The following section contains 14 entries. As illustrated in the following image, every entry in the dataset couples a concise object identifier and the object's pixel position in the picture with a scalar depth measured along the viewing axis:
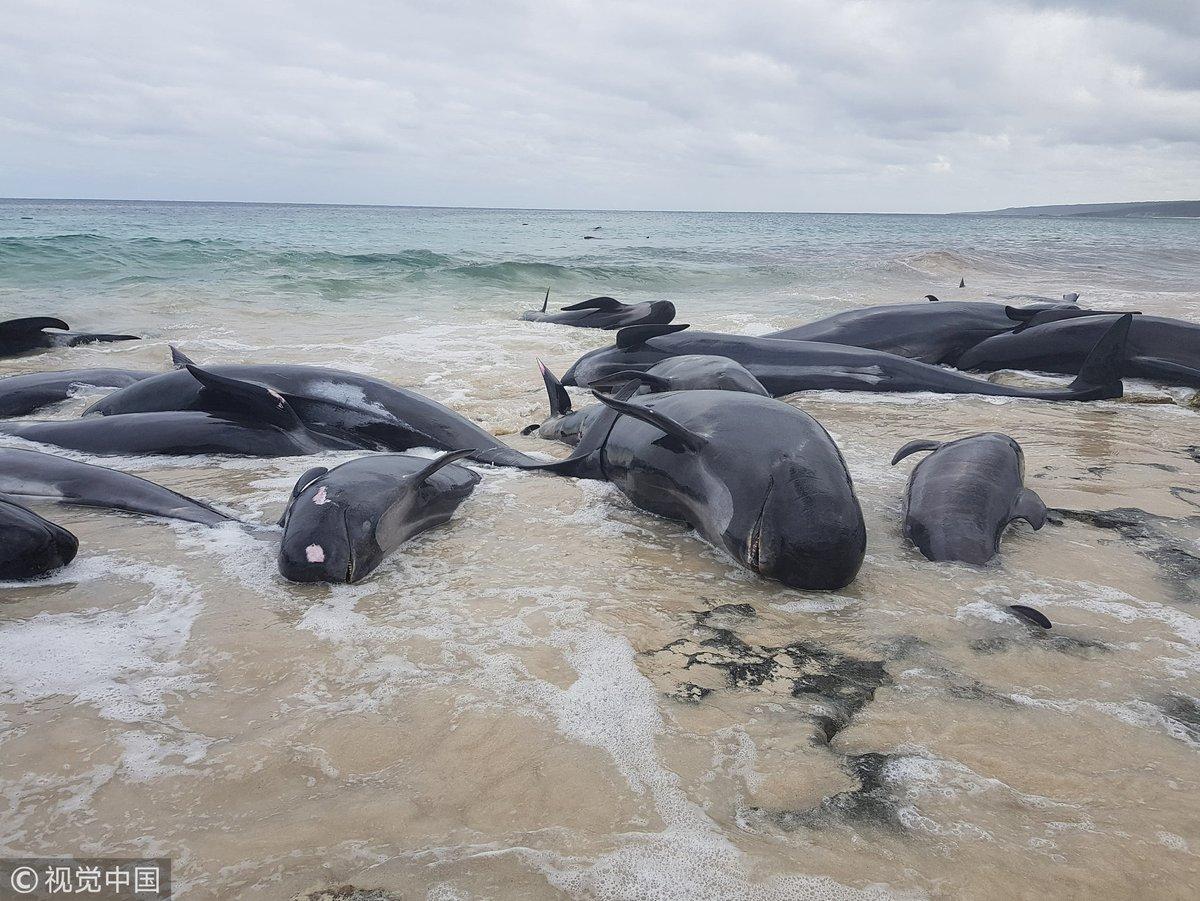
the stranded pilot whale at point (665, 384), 5.96
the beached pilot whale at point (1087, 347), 8.63
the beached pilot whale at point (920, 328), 9.54
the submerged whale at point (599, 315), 12.04
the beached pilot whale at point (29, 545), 3.60
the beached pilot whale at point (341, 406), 6.09
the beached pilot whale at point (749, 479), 3.68
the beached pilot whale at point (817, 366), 7.91
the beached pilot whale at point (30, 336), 10.01
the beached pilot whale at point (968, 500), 4.08
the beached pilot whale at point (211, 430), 5.75
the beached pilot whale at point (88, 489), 4.56
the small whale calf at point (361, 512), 3.75
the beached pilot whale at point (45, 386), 7.03
